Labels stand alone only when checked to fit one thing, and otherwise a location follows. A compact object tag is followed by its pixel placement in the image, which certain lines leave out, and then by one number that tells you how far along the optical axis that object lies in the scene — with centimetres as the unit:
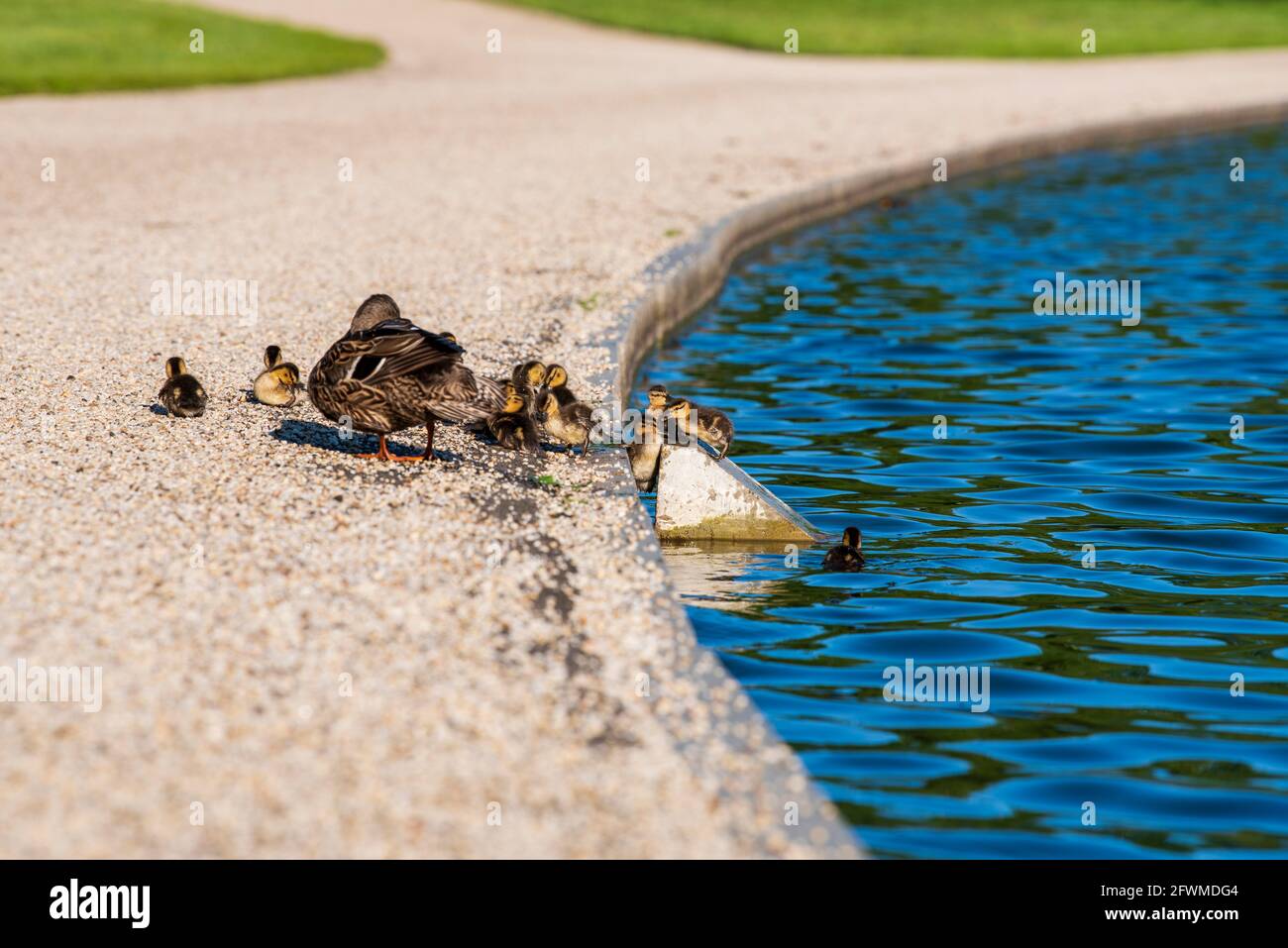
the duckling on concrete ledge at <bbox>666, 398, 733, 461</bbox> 970
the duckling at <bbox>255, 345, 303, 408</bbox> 960
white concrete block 901
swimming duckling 845
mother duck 850
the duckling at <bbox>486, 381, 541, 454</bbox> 907
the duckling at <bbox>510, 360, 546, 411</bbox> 991
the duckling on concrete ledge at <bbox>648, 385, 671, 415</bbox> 980
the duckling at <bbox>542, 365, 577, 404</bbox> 927
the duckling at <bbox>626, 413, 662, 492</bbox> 952
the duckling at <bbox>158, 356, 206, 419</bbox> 949
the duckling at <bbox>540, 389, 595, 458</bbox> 916
